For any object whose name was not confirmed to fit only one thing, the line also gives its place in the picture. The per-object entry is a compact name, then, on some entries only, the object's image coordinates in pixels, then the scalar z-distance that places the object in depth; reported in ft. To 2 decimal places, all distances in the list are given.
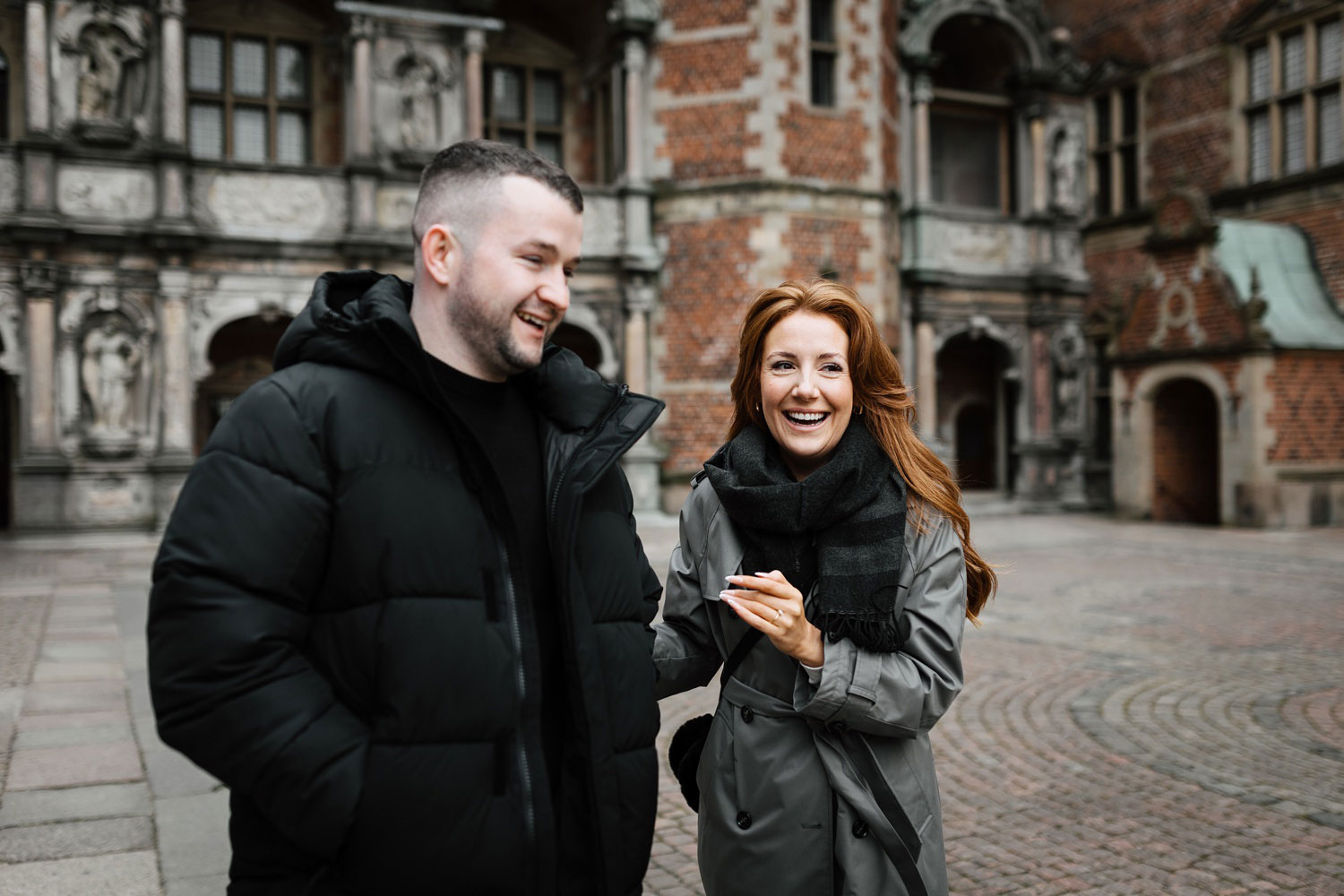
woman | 6.25
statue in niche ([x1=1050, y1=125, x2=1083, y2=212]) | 64.64
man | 4.74
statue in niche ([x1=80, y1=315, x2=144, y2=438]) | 44.52
